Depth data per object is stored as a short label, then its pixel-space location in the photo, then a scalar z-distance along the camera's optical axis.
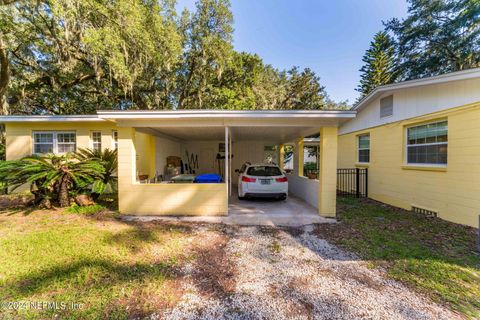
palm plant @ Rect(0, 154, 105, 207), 5.27
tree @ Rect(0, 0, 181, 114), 7.83
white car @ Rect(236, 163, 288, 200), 6.59
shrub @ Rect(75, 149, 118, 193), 6.23
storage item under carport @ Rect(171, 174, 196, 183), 7.13
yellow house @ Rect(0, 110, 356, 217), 5.24
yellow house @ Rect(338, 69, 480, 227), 4.72
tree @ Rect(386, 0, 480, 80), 11.87
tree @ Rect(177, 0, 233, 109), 11.71
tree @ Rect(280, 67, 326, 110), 21.53
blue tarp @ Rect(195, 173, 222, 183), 6.58
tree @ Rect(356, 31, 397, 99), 16.23
